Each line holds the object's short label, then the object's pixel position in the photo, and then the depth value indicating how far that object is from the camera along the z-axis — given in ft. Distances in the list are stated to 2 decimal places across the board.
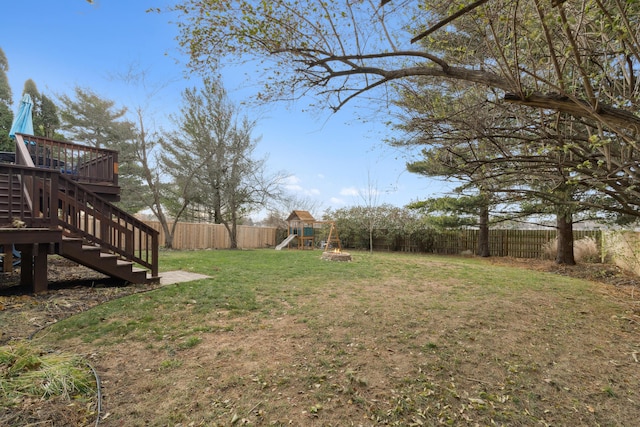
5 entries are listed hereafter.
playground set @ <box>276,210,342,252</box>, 58.01
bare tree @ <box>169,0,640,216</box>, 7.89
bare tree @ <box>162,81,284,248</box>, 49.93
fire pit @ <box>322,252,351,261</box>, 33.06
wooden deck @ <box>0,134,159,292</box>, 14.16
